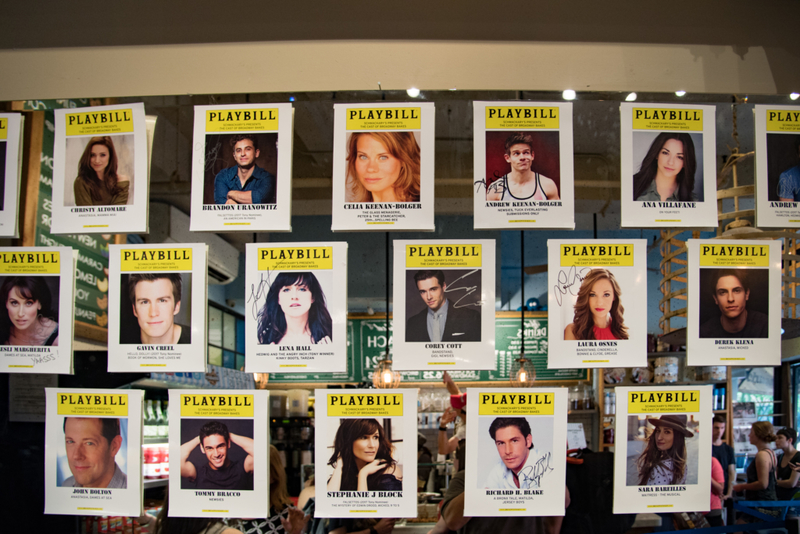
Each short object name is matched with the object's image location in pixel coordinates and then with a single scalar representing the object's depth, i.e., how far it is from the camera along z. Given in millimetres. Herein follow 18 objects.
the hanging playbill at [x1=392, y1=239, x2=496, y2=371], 1562
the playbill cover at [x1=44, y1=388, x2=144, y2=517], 1625
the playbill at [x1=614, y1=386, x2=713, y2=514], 1574
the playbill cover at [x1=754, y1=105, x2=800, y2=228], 1616
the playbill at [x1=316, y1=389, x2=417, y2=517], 1575
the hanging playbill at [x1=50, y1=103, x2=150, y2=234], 1644
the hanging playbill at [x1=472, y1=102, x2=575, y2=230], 1591
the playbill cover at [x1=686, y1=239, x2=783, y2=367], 1574
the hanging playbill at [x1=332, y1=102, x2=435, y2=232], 1600
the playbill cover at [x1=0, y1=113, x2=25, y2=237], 1688
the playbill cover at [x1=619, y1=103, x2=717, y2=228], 1581
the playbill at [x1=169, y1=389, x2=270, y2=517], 1596
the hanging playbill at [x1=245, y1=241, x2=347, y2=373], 1565
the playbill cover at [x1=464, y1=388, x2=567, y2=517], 1565
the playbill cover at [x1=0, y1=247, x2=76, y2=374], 1646
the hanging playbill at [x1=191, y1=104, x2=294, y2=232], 1614
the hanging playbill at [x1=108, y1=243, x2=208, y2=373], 1586
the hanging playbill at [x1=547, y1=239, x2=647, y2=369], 1552
